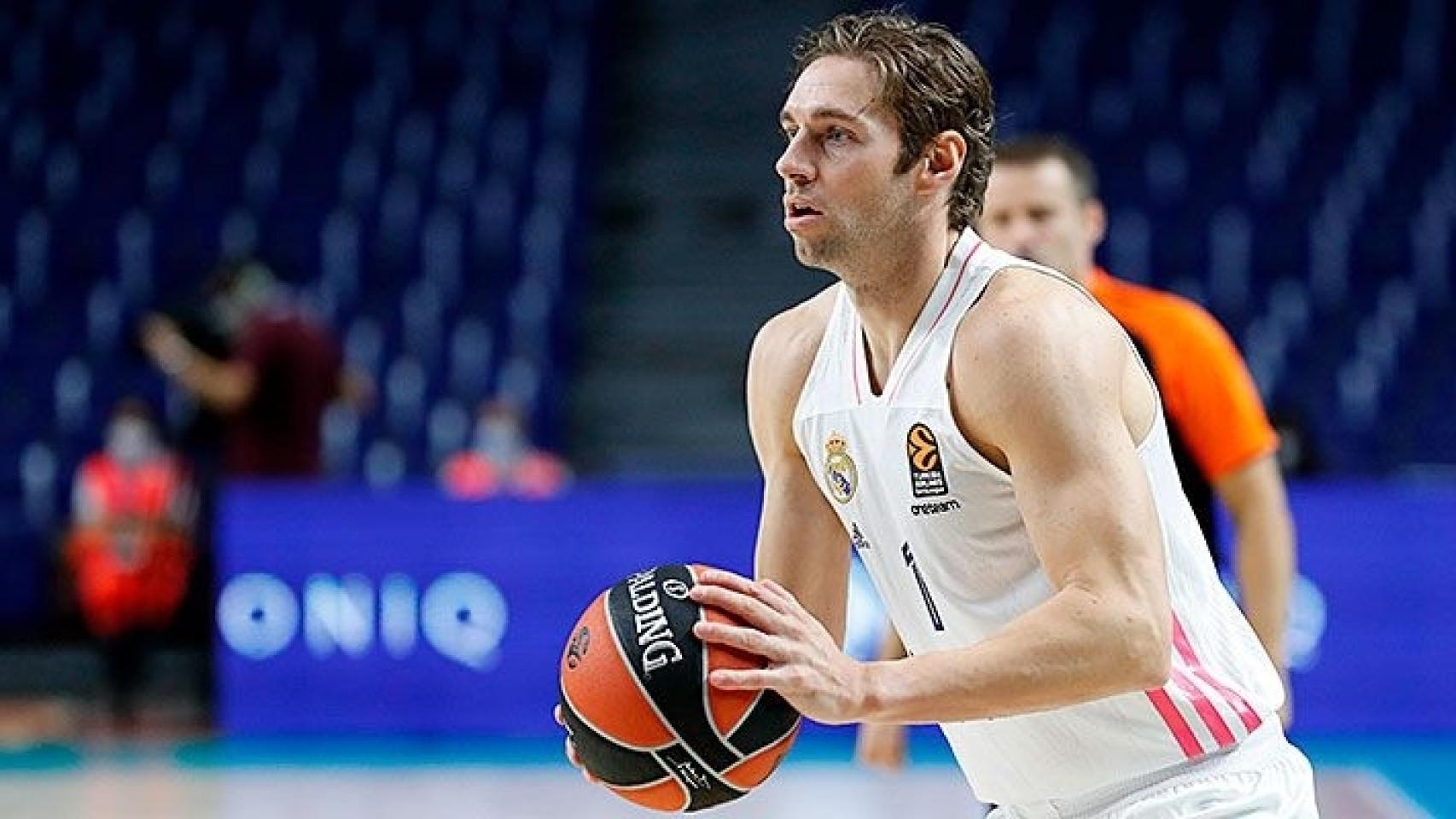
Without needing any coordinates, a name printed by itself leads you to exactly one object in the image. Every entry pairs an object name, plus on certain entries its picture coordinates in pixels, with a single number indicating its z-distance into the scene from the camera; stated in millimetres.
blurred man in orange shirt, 7717
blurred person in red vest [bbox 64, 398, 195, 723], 18635
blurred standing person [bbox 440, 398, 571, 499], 19621
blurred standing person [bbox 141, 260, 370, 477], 17433
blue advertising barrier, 16353
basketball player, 4767
